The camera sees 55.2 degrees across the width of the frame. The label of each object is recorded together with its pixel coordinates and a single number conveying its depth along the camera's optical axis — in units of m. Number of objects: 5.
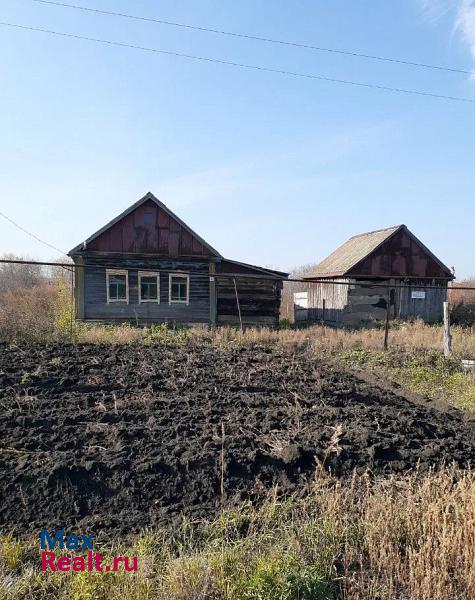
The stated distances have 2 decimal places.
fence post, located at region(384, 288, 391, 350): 12.69
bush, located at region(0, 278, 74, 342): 11.98
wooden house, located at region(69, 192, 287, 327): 18.47
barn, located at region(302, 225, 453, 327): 22.80
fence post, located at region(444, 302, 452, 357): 11.73
